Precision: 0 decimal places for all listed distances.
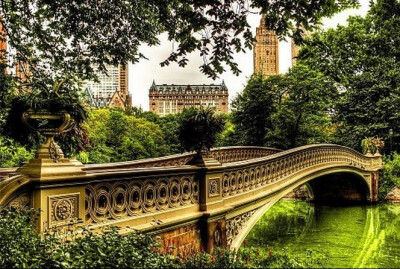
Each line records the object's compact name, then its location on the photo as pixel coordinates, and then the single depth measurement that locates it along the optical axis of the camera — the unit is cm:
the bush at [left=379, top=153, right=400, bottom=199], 2317
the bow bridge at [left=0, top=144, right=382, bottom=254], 438
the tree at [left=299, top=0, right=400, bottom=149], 2608
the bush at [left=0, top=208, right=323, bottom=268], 313
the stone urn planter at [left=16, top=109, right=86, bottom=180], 442
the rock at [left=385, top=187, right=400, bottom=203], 2252
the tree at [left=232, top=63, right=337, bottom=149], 2478
